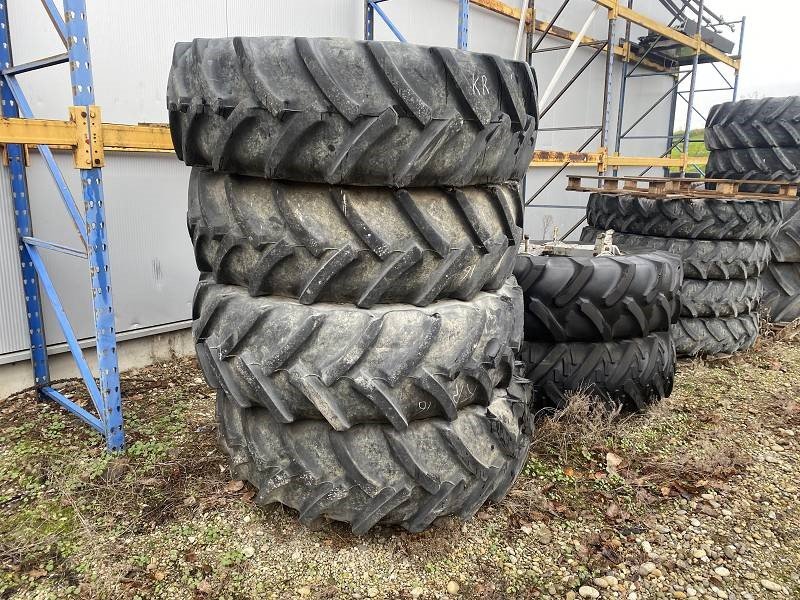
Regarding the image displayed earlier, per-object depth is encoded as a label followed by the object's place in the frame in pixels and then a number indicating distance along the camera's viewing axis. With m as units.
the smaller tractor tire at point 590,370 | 3.06
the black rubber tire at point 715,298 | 4.34
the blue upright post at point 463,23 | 5.29
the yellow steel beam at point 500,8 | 6.34
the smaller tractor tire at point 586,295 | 3.00
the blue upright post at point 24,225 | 3.04
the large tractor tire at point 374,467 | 1.92
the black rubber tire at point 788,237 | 5.28
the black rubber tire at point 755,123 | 5.21
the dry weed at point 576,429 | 2.80
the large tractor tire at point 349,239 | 1.85
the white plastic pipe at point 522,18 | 6.40
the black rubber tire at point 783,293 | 5.39
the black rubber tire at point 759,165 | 5.29
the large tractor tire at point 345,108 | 1.71
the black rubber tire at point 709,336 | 4.33
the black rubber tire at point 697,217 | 4.34
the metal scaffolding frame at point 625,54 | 6.62
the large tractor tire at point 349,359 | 1.84
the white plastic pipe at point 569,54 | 6.31
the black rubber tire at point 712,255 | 4.37
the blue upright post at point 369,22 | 5.31
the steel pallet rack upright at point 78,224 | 2.49
